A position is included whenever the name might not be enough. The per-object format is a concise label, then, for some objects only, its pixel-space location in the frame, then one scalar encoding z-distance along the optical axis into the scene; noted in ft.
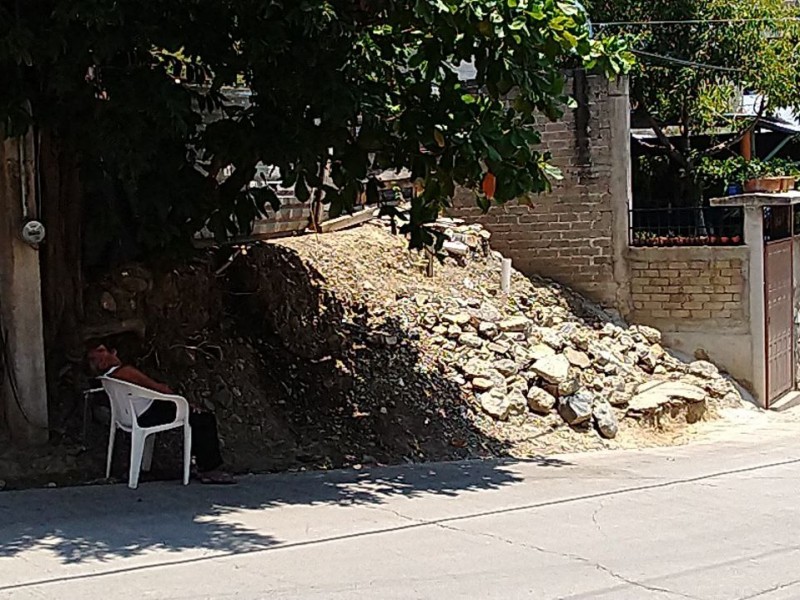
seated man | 27.84
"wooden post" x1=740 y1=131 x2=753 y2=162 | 65.16
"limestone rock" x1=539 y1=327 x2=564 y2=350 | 46.11
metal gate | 51.21
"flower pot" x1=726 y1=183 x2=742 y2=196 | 54.80
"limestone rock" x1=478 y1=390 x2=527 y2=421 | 40.52
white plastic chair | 27.43
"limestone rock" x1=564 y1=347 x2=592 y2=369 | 45.68
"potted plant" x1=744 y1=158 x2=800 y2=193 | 50.37
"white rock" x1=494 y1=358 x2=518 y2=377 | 42.86
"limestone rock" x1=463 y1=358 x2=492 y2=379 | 42.19
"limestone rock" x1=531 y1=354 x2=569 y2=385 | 42.78
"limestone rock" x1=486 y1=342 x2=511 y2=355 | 43.91
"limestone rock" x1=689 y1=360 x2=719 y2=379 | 50.01
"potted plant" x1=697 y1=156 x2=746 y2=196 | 57.00
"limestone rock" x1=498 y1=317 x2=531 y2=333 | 45.78
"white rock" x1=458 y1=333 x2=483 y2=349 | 43.83
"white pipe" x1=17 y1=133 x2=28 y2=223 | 28.89
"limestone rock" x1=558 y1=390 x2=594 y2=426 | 41.78
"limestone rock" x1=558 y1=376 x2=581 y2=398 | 42.63
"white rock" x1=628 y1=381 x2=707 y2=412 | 45.00
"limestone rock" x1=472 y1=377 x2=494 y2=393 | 41.55
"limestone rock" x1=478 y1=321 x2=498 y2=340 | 44.86
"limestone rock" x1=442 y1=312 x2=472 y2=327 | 44.70
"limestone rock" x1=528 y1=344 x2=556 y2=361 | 44.42
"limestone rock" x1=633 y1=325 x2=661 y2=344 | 51.06
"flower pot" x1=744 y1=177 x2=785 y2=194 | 50.26
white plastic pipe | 50.09
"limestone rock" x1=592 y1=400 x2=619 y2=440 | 42.06
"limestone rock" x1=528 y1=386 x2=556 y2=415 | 41.75
